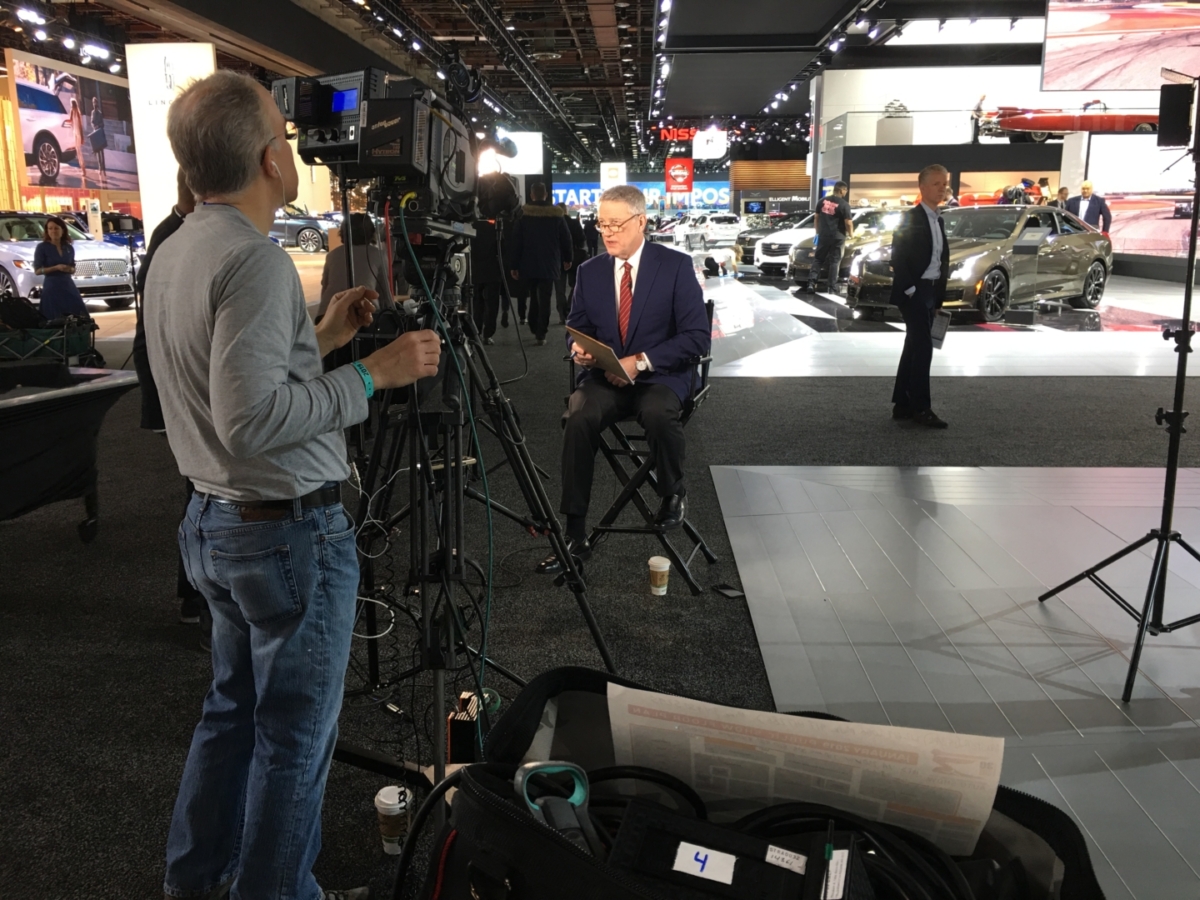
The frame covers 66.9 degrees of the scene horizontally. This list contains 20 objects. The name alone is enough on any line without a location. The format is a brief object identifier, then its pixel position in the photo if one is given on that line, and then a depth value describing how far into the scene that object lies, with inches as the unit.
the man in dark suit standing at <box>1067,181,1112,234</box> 524.4
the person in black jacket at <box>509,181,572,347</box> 360.8
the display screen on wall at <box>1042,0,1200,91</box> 433.4
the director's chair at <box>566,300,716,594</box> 130.0
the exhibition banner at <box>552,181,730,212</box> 1688.0
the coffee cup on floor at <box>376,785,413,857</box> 74.1
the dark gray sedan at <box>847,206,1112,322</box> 394.0
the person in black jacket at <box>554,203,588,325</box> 421.7
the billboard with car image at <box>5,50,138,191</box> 533.0
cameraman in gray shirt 50.5
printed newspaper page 45.0
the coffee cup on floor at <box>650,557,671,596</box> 128.7
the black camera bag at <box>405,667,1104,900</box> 40.8
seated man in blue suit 132.9
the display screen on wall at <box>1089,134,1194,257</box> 668.7
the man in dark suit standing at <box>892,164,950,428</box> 217.8
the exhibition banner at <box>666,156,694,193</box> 1223.5
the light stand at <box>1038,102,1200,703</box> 99.3
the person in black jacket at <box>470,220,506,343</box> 339.3
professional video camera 69.3
